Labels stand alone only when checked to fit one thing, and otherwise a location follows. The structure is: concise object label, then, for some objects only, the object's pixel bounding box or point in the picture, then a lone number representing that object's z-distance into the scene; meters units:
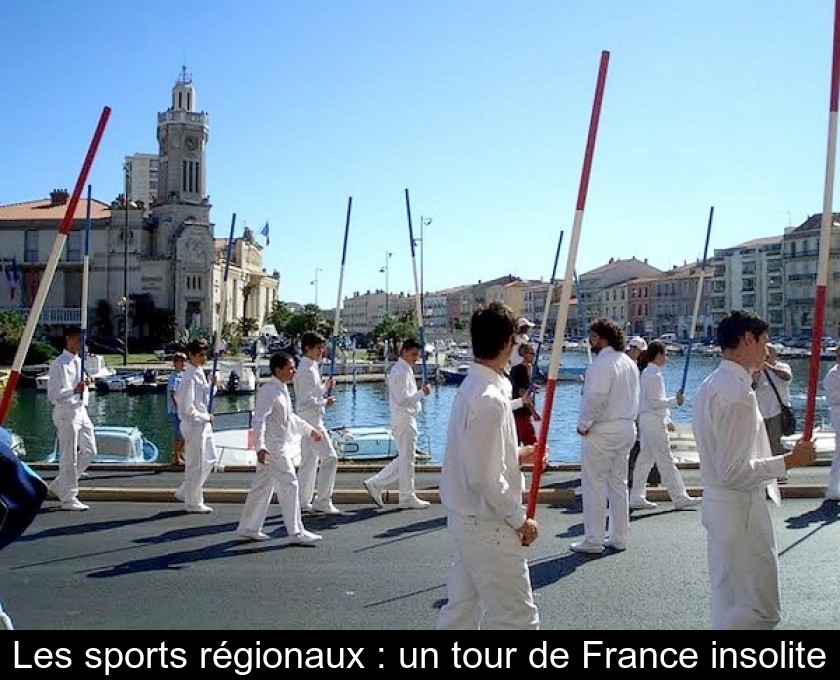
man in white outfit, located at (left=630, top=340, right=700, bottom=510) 11.39
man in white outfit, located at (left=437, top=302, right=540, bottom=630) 4.89
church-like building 91.75
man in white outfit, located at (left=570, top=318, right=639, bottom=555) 9.27
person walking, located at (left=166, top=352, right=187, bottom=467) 16.08
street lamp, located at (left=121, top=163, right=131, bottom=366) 72.44
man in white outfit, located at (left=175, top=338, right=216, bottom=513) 11.67
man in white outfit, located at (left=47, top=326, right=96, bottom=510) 11.62
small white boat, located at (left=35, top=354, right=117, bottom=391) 56.42
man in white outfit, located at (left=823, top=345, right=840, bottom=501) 11.74
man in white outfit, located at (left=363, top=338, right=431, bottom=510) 11.77
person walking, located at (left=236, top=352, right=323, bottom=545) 9.74
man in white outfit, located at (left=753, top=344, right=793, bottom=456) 12.34
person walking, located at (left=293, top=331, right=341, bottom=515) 11.25
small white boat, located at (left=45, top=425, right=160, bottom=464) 20.28
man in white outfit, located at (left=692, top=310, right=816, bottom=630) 5.21
